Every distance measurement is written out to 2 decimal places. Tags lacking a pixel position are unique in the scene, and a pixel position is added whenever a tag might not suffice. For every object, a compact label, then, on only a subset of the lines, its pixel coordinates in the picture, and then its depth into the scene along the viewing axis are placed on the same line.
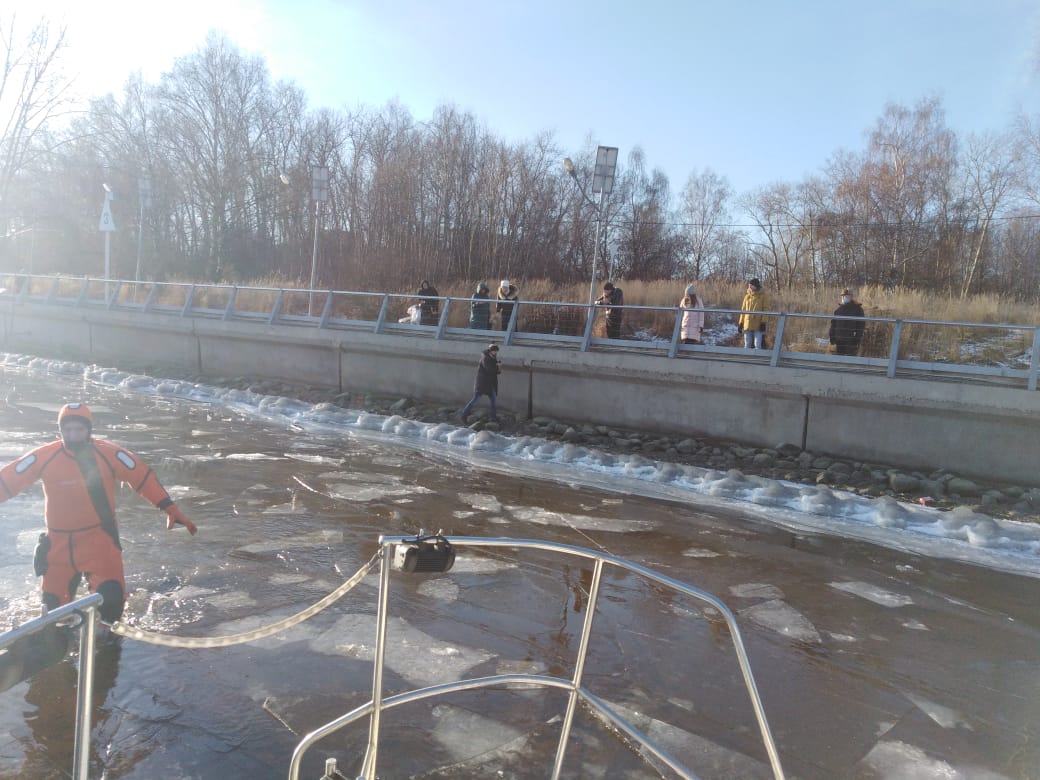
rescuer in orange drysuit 4.50
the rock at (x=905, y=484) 10.38
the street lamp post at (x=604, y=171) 16.30
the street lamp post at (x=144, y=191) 29.24
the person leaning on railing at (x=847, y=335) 12.88
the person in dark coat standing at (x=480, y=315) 16.91
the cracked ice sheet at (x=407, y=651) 4.82
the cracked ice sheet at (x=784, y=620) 5.82
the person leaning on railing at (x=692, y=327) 14.27
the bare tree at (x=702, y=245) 48.03
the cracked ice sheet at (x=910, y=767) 4.00
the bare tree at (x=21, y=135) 40.56
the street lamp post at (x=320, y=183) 20.95
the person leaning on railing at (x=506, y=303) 16.36
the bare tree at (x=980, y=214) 29.06
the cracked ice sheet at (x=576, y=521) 8.45
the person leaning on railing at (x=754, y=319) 14.16
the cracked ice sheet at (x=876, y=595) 6.65
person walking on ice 14.12
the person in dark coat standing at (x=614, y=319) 15.19
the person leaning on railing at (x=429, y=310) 18.02
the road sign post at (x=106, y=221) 26.77
